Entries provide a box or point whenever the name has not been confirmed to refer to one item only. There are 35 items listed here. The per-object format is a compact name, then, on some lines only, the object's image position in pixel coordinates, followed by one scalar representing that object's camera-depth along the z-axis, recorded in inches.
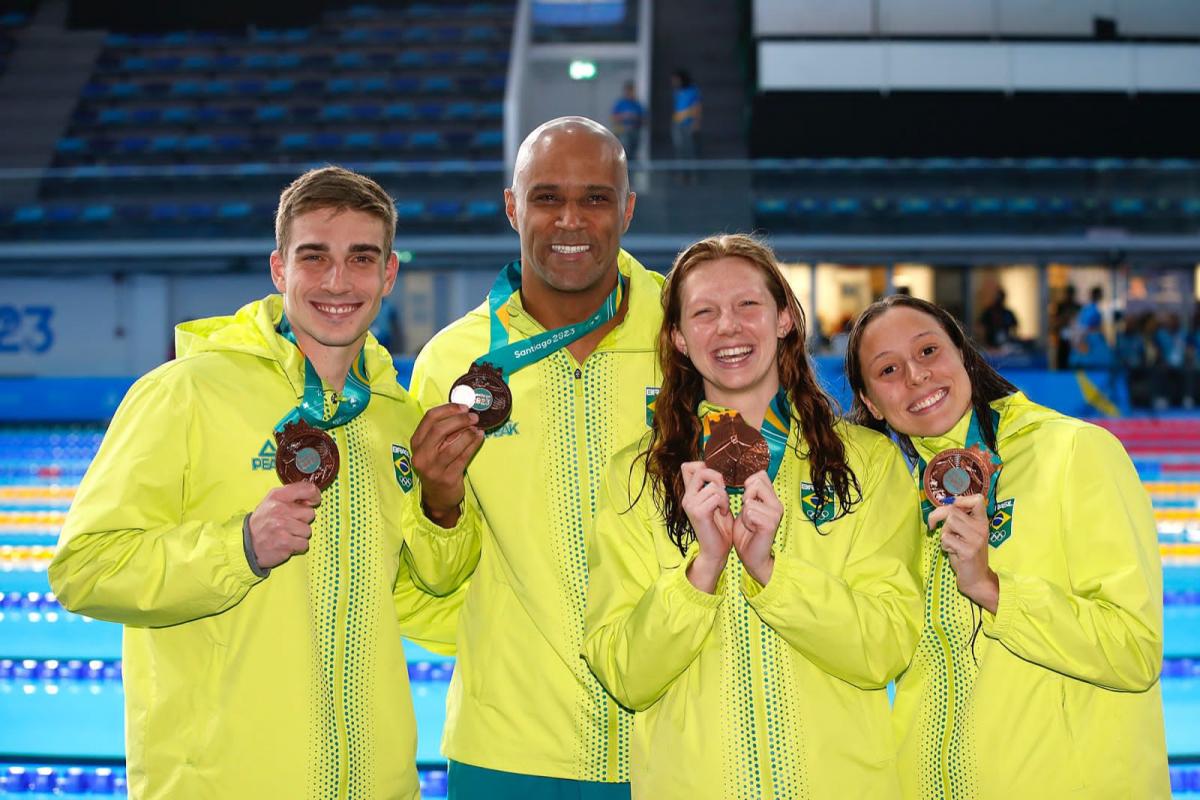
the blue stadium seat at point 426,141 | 856.9
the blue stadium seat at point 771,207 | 616.4
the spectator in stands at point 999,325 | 642.2
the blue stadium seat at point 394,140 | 847.7
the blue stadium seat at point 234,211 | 642.2
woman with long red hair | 78.7
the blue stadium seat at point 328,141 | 841.5
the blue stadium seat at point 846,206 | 625.3
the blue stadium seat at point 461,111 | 902.4
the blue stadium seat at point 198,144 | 848.3
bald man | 96.7
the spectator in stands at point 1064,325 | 625.3
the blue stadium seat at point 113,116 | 896.3
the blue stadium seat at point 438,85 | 933.2
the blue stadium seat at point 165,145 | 853.2
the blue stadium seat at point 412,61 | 963.3
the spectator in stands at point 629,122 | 732.7
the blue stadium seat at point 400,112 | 891.4
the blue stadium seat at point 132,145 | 854.5
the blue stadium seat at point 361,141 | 843.4
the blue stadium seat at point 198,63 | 968.9
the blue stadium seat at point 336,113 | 896.9
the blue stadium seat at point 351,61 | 965.8
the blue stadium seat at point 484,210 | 628.4
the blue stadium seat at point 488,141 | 856.3
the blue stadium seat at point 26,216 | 635.2
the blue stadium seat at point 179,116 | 891.4
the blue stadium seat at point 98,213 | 635.5
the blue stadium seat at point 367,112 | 892.6
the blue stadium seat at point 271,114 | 890.1
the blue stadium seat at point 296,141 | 842.8
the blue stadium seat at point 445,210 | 634.2
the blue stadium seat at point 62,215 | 626.8
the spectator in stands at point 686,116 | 733.9
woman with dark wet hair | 83.8
